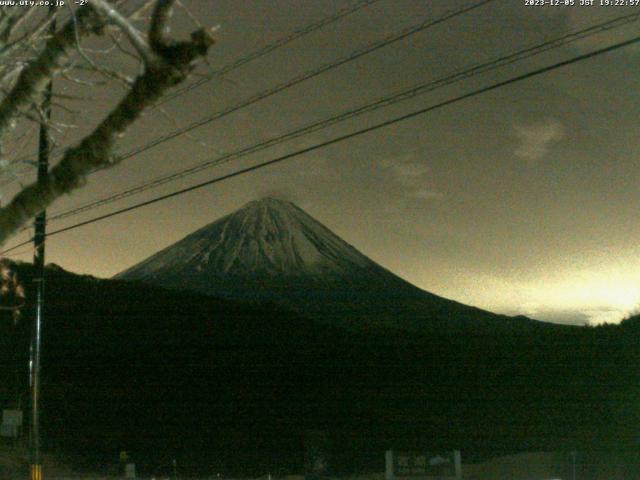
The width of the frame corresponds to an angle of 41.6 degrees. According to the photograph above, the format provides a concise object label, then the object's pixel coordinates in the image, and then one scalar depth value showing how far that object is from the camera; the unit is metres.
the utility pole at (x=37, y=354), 14.57
